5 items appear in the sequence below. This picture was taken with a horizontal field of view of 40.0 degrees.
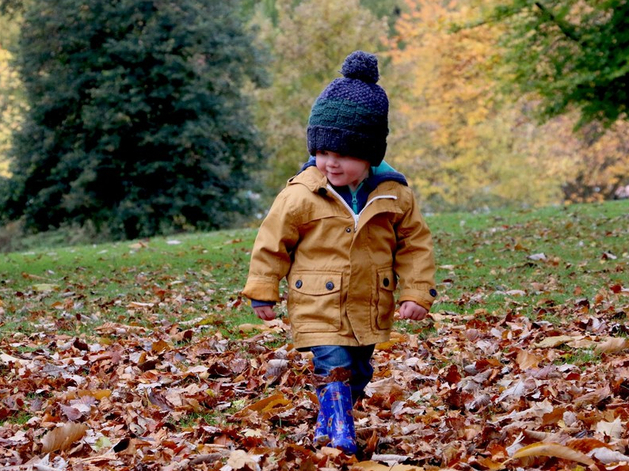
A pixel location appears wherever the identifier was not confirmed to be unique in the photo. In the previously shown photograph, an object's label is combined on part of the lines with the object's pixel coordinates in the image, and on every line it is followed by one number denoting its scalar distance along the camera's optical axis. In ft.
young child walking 12.53
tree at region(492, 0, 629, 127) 46.21
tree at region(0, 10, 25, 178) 107.45
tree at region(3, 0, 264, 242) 79.41
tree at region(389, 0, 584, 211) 101.76
